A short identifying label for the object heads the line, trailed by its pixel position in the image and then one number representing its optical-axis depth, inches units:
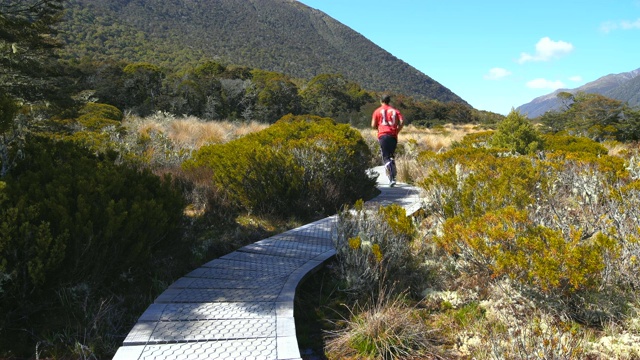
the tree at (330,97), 1398.9
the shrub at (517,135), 451.5
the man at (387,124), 314.8
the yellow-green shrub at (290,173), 235.9
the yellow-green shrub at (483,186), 175.2
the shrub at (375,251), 143.9
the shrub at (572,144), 442.0
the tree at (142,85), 1031.0
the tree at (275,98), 1166.3
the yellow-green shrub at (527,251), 109.1
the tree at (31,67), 341.4
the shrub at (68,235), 111.7
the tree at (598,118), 823.7
